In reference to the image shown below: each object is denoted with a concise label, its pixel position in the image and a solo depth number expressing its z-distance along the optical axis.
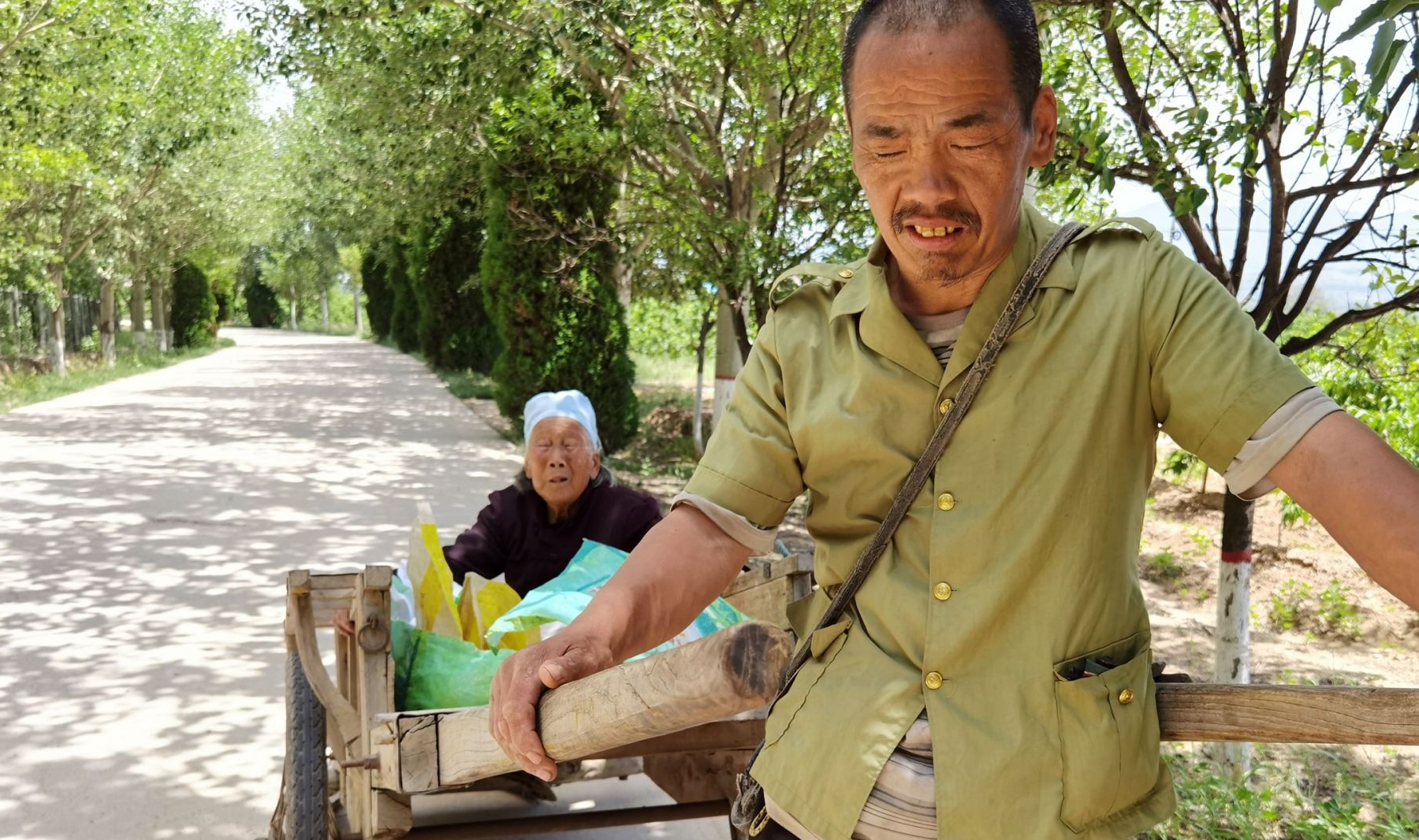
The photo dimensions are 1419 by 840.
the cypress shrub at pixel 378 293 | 45.53
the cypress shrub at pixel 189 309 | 42.53
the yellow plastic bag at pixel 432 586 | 4.04
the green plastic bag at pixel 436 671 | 3.49
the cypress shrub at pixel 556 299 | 13.84
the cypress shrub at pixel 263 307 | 83.12
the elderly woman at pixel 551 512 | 4.90
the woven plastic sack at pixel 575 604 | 3.62
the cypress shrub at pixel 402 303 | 36.38
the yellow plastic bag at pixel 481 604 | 4.12
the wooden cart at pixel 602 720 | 1.42
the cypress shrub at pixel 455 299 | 28.00
